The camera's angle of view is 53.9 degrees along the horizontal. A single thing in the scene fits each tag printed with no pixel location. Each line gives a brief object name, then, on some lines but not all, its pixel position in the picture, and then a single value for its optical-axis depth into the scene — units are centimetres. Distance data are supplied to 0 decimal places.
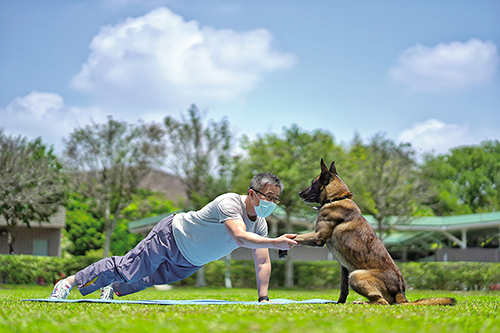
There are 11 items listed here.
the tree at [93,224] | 4125
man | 528
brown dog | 507
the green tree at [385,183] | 2544
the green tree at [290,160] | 2323
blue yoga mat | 526
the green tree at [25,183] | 2259
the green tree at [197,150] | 2689
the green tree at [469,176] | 5827
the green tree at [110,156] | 2816
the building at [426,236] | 2655
